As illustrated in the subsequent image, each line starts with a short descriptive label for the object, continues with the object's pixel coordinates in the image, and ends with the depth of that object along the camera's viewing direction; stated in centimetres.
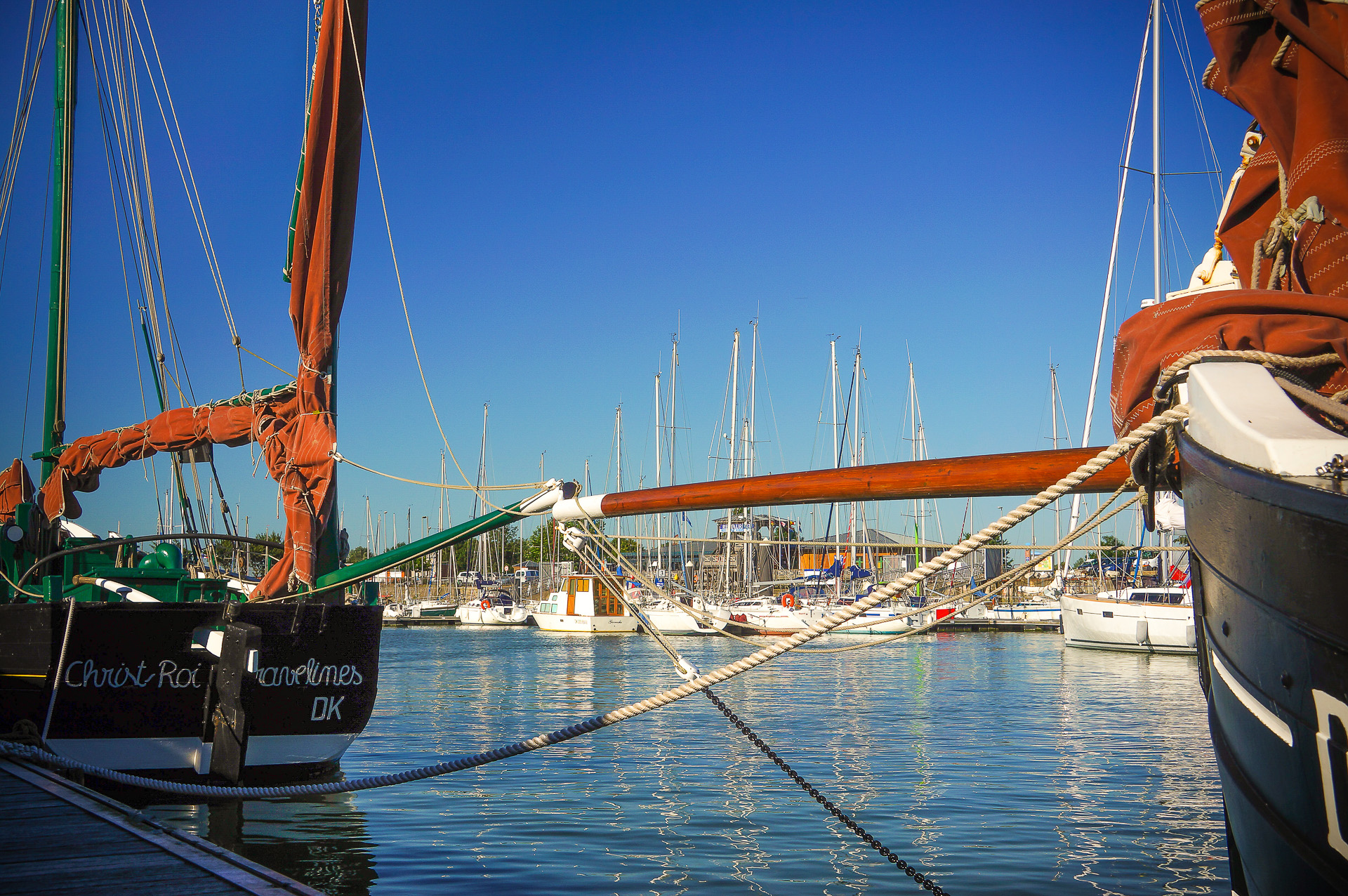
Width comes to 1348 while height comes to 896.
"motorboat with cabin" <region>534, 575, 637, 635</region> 5553
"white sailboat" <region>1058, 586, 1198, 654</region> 3541
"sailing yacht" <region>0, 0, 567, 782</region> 925
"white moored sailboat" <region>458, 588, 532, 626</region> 6788
